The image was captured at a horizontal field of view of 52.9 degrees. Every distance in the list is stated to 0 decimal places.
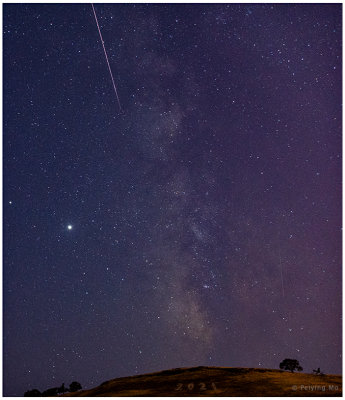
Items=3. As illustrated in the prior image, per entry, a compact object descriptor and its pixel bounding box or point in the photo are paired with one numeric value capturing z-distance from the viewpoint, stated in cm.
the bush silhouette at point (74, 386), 4646
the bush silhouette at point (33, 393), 4213
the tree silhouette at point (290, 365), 4531
